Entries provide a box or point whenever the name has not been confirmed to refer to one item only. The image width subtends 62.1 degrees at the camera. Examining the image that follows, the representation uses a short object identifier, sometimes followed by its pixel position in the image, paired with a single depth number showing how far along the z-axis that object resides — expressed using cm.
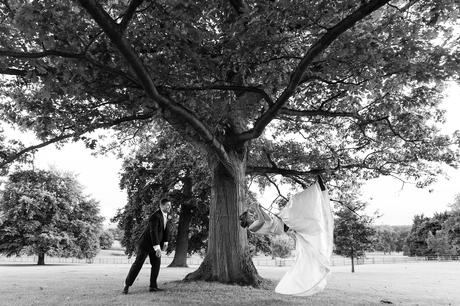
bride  783
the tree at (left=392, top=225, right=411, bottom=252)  13923
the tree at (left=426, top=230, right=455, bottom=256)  7821
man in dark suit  912
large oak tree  740
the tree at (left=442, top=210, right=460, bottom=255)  6762
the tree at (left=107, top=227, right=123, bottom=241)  7120
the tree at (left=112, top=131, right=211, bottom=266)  3039
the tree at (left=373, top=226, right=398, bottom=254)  13058
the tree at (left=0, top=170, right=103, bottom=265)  4212
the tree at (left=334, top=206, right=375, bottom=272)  2852
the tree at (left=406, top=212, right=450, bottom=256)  9244
